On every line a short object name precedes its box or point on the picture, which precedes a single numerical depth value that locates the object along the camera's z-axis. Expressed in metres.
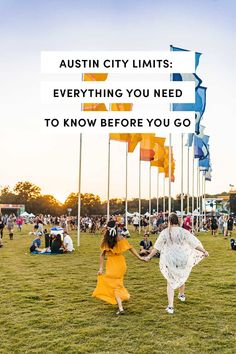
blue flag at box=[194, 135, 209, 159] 31.30
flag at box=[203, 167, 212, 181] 47.16
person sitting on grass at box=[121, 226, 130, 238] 30.12
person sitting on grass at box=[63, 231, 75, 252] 21.39
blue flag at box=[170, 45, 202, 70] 22.58
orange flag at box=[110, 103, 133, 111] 25.73
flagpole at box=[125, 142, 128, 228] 34.00
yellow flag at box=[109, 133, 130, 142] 27.44
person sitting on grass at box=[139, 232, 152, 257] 18.75
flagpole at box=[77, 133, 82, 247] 24.72
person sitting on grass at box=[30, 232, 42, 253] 21.43
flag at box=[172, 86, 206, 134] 23.05
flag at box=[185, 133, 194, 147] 31.86
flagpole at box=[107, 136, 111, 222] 27.76
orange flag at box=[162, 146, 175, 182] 36.81
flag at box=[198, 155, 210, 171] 39.04
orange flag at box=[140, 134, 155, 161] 31.80
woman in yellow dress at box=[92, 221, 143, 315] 8.74
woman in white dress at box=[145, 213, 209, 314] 8.79
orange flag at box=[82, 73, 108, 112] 23.41
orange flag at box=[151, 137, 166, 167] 32.69
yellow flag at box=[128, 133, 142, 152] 29.15
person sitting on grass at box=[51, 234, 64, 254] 21.19
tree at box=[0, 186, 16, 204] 133.88
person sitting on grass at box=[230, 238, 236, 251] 22.84
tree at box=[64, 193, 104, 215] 120.19
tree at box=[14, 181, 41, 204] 132.88
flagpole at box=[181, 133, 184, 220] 31.80
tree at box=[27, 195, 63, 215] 120.50
